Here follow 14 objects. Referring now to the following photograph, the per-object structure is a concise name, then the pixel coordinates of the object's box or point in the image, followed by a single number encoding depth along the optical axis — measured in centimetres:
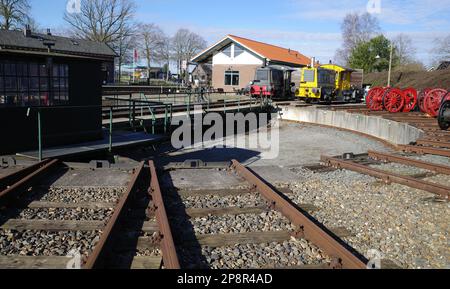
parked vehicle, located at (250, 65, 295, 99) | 3189
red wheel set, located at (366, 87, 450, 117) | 1892
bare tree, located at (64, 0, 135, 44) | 6756
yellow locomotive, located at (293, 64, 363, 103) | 3003
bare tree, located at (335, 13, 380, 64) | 7250
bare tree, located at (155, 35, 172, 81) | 9075
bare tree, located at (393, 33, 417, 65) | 6919
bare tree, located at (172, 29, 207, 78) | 9506
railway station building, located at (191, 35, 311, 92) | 4406
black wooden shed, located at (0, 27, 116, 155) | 812
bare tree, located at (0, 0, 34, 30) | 5600
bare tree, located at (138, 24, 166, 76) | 8550
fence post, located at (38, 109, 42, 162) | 763
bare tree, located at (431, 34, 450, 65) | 5797
